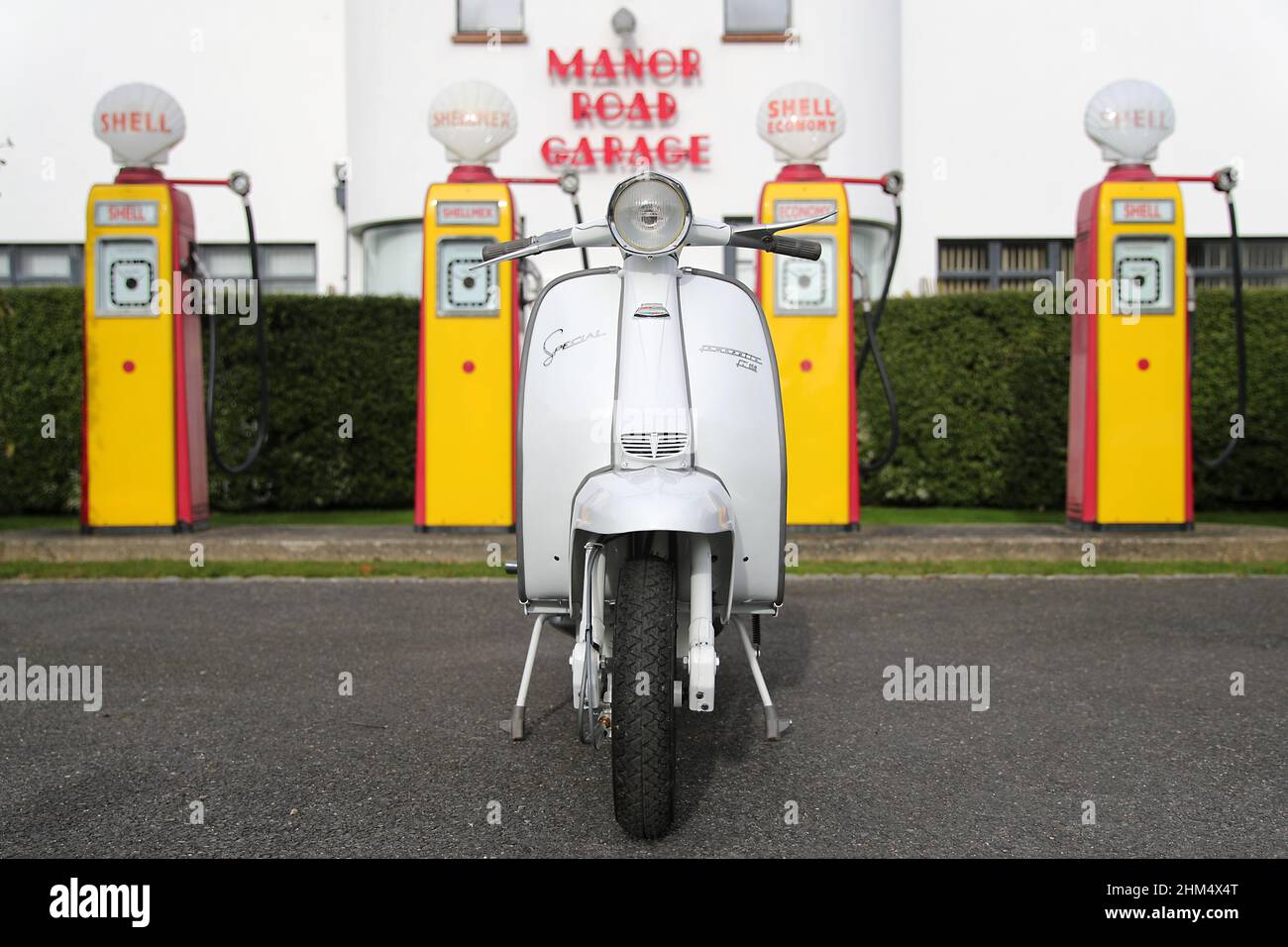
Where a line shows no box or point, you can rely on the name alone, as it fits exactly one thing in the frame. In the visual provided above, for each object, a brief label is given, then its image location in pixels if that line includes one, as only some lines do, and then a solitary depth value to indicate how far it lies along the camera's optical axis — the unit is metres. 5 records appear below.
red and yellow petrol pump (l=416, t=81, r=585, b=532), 8.41
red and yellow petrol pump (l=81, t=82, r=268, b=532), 8.38
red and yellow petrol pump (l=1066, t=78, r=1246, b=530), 8.16
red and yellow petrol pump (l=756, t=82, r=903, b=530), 8.30
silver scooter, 3.03
